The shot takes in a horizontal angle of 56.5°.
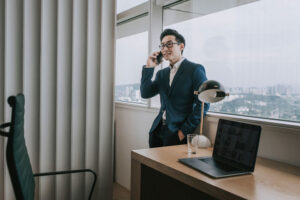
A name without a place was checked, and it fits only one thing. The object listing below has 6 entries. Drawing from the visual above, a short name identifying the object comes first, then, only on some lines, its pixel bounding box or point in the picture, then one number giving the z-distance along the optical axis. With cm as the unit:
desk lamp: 164
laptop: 136
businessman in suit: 202
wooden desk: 113
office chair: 91
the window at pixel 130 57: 314
